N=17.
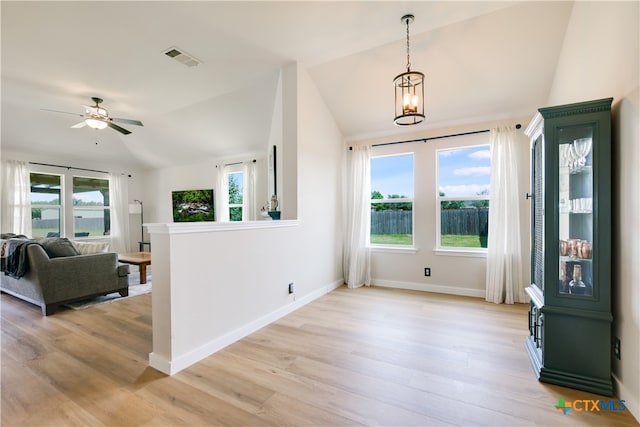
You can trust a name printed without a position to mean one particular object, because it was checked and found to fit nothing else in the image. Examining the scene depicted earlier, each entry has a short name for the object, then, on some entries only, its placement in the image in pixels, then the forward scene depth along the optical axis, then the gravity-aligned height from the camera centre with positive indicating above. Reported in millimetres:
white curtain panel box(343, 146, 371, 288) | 4602 -169
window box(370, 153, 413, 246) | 4543 +170
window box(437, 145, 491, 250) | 4066 +192
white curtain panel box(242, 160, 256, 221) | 6055 +532
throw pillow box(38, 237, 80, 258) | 3596 -444
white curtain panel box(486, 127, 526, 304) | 3688 -224
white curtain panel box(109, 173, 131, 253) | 7330 -75
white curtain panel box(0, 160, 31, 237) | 5602 +288
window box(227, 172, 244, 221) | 6461 +389
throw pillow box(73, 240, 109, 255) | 4980 -621
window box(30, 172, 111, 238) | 6266 +151
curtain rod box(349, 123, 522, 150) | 3970 +1077
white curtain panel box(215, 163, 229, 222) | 6586 +455
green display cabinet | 1861 -265
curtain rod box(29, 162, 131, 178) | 6206 +1053
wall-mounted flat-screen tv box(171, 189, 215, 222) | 6828 +153
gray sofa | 3381 -845
